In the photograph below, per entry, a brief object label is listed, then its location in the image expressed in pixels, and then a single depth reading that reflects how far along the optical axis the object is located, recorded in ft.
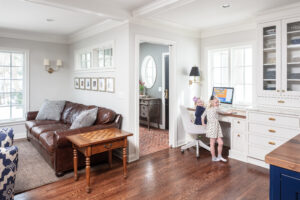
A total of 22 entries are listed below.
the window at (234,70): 13.98
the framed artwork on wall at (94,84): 15.05
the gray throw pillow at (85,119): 11.59
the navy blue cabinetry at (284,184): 4.07
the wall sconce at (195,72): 14.33
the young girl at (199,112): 12.67
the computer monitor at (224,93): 13.53
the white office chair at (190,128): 12.87
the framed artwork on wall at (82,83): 16.77
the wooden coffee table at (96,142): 8.71
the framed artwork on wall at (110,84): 13.18
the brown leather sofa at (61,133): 10.14
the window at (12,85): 16.60
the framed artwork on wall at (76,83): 17.53
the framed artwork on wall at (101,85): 14.18
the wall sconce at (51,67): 18.10
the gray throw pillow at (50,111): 15.72
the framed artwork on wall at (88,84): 15.93
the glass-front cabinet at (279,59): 10.36
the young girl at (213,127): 11.82
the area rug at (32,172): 9.34
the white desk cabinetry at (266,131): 10.05
